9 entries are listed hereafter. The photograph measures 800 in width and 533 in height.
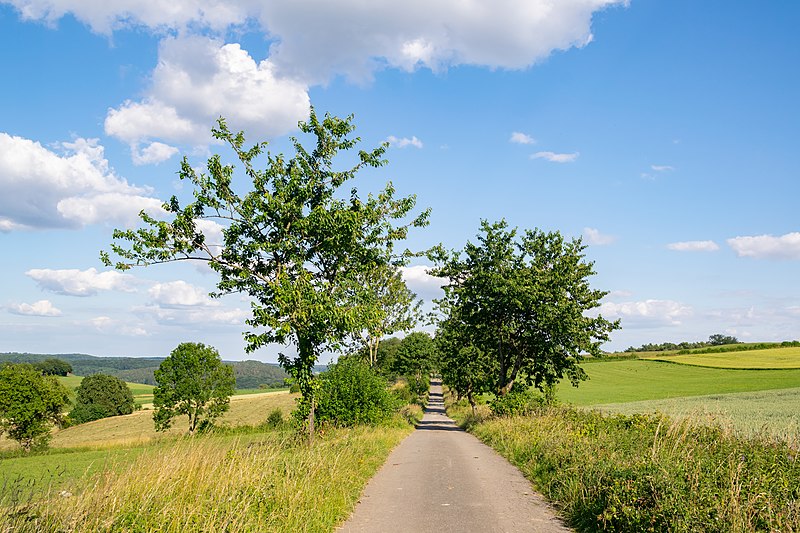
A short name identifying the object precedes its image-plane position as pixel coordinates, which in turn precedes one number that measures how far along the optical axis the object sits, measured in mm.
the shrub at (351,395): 22245
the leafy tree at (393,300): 47969
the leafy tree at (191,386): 56938
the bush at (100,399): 97444
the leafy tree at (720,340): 131025
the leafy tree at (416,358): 72000
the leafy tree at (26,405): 58688
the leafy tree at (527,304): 31078
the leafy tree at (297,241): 14594
